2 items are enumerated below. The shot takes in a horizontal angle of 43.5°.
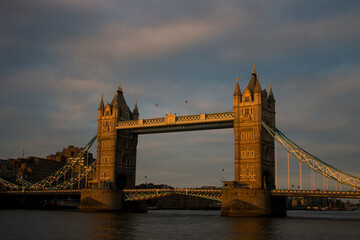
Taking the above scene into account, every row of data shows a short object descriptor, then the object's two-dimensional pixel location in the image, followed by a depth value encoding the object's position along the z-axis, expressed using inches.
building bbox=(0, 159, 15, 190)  6508.9
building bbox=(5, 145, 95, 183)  7111.2
